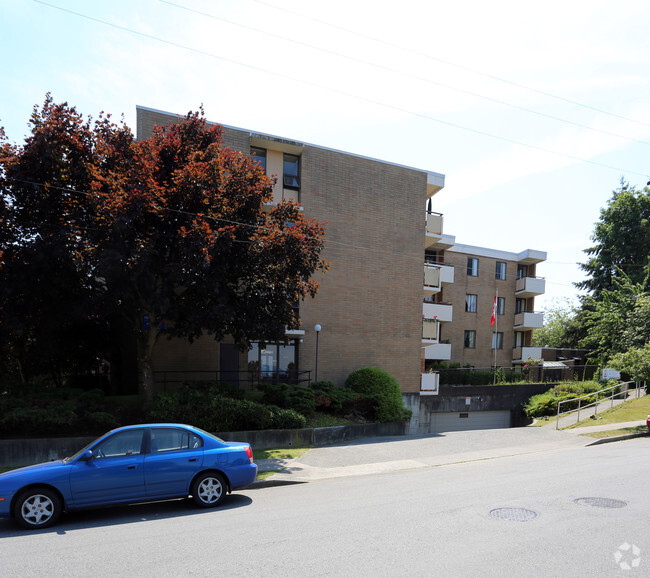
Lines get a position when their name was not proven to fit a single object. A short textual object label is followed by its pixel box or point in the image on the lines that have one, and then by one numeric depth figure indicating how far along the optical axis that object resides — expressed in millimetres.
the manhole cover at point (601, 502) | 7824
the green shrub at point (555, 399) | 24141
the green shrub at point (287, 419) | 14820
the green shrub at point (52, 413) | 12086
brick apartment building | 19750
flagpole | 36444
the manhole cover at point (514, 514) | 7168
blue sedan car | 7285
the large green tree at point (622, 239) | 39969
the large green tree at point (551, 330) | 62219
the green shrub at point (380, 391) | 18766
